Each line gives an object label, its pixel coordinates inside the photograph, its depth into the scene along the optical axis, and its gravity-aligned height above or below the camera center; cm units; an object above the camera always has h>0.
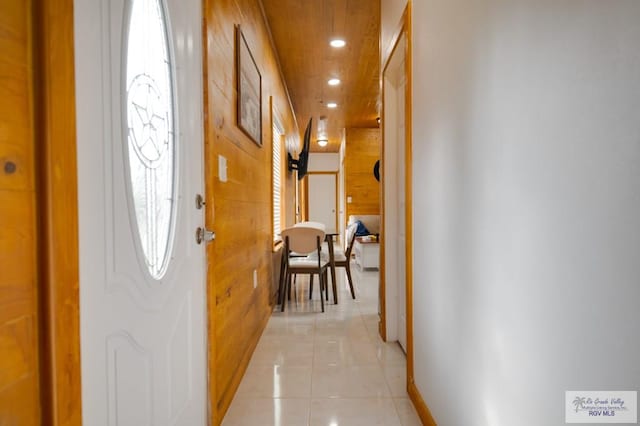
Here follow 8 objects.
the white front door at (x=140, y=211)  75 -1
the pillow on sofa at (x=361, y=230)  662 -49
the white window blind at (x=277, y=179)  429 +35
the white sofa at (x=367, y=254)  577 -85
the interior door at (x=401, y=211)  264 -5
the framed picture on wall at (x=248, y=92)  217 +82
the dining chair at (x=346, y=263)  412 -70
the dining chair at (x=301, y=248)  361 -45
